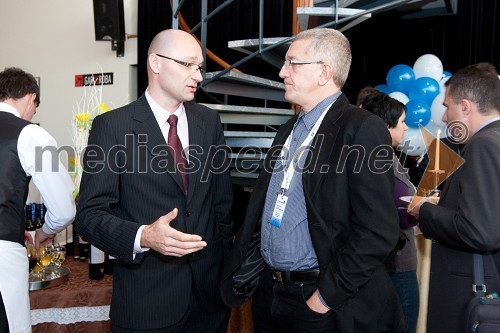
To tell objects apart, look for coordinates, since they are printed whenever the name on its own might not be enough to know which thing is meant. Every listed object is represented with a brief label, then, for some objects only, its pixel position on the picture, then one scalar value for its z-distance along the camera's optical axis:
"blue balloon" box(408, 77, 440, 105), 4.02
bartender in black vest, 1.65
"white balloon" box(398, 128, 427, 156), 4.07
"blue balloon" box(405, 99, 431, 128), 3.99
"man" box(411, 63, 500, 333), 1.48
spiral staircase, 3.21
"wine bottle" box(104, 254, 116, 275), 2.13
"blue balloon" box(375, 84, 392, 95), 4.40
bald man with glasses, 1.55
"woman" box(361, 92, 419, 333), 2.16
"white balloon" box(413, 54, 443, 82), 4.16
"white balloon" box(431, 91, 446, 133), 3.95
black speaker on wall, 5.77
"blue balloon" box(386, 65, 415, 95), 4.20
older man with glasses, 1.42
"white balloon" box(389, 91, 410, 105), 4.07
